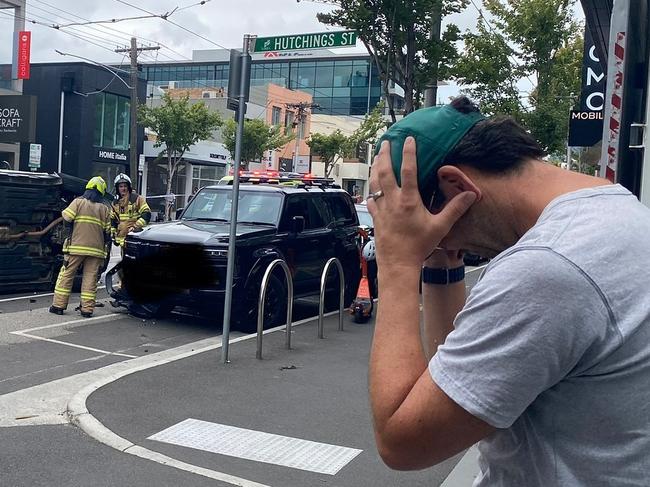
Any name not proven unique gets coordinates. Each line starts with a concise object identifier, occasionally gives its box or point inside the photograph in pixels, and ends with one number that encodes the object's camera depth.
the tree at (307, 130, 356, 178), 54.00
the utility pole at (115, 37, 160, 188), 32.94
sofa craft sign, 29.25
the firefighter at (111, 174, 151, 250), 11.59
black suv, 9.61
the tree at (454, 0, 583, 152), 21.65
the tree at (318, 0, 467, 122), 13.73
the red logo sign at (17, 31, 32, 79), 29.73
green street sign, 8.20
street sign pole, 7.48
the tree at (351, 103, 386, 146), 44.00
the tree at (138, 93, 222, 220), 39.88
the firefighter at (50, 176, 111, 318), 10.21
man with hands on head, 1.32
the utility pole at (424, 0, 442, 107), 14.02
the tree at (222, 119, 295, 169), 46.97
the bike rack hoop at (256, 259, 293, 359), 7.92
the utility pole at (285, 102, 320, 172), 59.16
